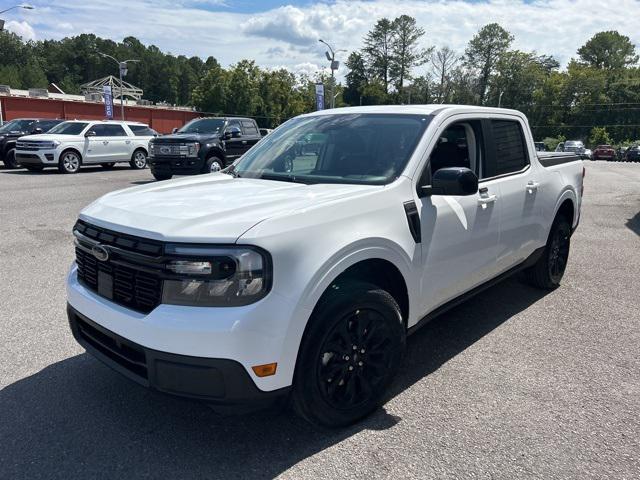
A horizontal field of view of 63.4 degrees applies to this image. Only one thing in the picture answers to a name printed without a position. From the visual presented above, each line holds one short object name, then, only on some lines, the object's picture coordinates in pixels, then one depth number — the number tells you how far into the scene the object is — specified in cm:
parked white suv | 1711
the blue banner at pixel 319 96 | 3850
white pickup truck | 241
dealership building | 4353
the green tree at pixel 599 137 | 7750
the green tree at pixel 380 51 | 10152
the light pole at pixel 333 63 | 3769
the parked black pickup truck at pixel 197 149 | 1384
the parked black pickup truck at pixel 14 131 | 1905
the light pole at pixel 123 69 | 4371
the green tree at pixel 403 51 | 9975
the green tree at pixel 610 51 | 10294
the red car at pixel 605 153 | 4712
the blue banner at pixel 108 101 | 3881
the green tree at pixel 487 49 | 9594
